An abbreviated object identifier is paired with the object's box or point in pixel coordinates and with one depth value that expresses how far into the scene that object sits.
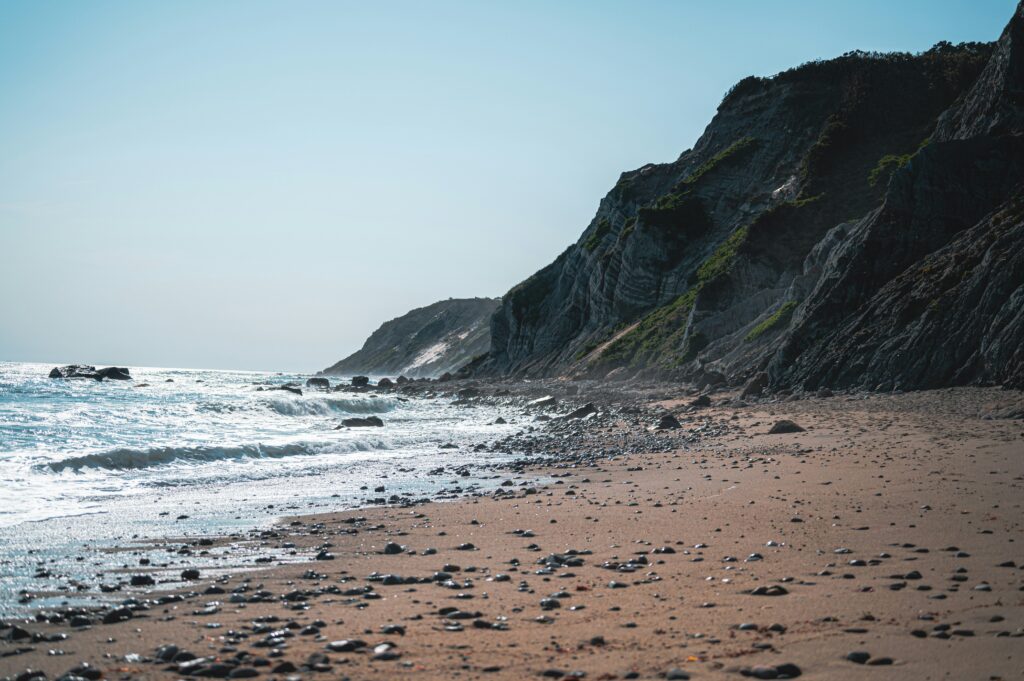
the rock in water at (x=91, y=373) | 81.00
